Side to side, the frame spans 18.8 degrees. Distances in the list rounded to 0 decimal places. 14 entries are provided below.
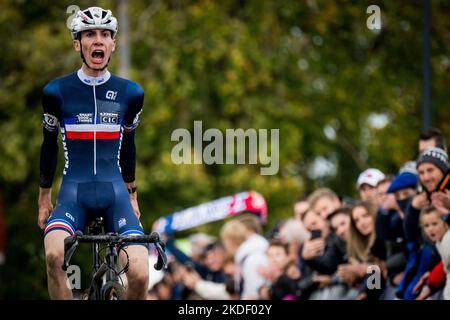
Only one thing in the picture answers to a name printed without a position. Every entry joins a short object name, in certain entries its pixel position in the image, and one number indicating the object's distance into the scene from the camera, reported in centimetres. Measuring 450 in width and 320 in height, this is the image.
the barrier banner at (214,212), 2016
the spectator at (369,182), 1509
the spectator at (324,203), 1543
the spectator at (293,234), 1694
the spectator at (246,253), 1680
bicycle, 995
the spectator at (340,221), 1466
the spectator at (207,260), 1909
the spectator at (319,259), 1473
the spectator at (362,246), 1398
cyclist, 1050
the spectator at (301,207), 1592
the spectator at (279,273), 1570
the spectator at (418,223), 1227
